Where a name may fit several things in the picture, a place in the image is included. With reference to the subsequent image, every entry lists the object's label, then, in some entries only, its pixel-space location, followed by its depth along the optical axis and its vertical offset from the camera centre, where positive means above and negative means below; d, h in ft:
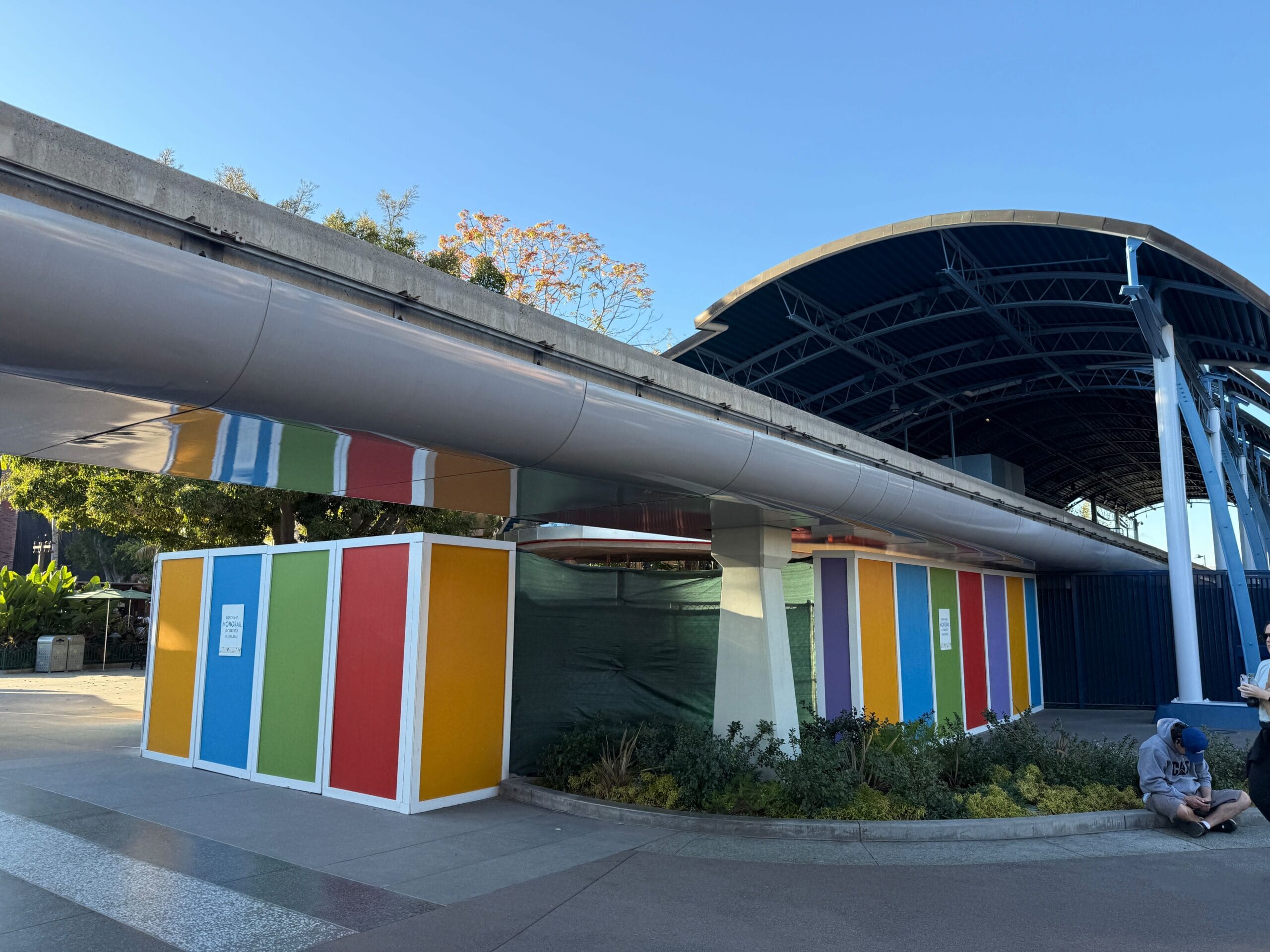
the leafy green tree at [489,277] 75.82 +28.26
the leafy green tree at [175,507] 55.88 +6.90
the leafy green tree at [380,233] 66.03 +28.00
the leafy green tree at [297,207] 70.69 +31.89
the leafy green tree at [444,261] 68.90 +27.51
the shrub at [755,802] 26.73 -5.24
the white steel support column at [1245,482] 78.95 +13.71
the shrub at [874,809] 26.21 -5.31
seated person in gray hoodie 25.82 -4.59
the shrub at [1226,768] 30.14 -4.69
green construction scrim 33.60 -1.07
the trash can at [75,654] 91.76 -3.66
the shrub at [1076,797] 27.58 -5.25
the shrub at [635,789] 27.94 -5.20
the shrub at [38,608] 93.71 +0.82
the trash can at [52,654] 90.27 -3.64
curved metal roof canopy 57.52 +23.24
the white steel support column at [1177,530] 52.37 +5.52
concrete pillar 32.53 -0.46
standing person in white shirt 23.93 -3.42
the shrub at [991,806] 26.96 -5.33
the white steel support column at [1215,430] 68.59 +14.66
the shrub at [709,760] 27.89 -4.31
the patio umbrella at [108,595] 95.76 +2.28
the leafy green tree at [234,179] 70.52 +34.02
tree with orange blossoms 96.78 +38.70
